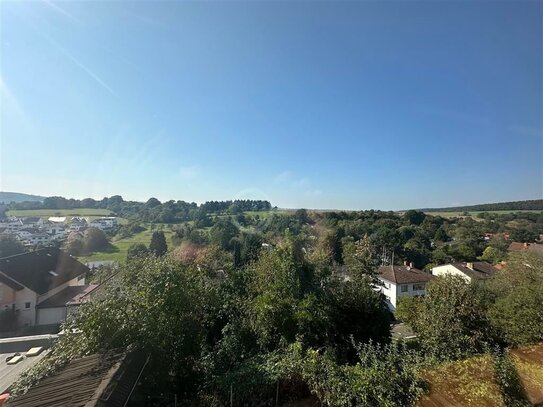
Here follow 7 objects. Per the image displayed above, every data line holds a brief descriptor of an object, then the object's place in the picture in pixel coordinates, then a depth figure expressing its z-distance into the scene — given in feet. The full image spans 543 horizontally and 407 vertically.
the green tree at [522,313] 25.14
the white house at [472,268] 90.15
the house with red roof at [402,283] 86.58
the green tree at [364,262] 64.96
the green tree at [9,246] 105.81
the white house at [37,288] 59.31
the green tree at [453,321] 21.89
